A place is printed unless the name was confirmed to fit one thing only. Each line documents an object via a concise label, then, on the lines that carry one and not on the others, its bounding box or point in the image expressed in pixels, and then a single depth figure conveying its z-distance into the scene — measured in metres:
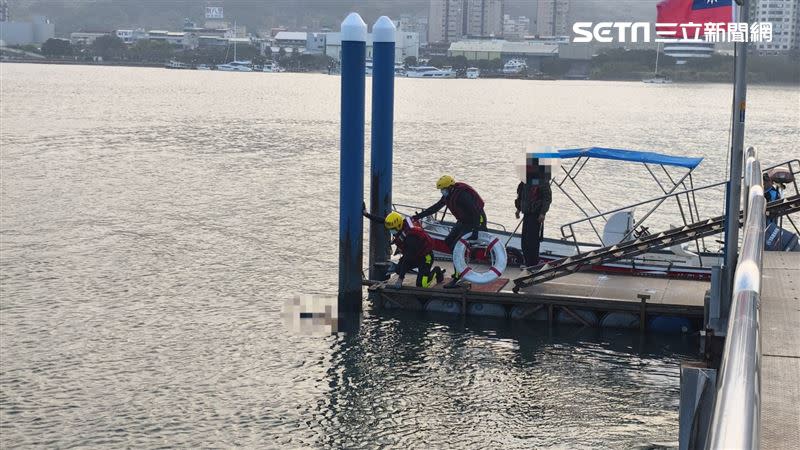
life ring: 20.16
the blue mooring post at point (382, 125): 21.44
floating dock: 18.81
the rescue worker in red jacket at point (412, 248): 19.30
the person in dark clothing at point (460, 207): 20.50
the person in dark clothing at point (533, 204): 21.02
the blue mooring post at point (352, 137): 19.27
